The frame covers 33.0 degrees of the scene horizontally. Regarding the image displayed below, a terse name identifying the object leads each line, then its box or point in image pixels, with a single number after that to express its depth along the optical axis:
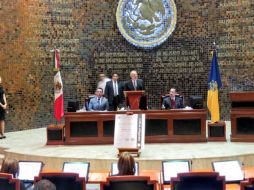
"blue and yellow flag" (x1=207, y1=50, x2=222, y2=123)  9.31
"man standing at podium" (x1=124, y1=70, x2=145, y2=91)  10.14
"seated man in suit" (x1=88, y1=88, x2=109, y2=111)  9.61
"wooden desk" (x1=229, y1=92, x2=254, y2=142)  8.99
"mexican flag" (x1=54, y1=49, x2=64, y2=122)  9.27
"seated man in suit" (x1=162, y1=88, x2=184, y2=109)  9.66
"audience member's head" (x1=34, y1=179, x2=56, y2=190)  2.89
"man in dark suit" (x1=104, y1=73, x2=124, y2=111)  11.00
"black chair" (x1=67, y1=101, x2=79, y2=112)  9.34
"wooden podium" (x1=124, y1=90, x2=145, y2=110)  8.74
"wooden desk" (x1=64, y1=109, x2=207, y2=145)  9.14
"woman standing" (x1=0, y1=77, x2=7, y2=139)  10.00
